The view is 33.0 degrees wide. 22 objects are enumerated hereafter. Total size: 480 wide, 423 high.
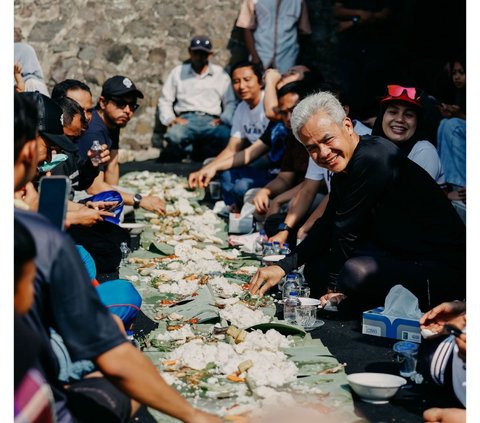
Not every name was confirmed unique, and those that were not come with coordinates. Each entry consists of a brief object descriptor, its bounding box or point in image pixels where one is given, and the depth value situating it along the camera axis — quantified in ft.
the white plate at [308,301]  16.50
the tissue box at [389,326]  14.89
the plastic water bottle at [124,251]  21.20
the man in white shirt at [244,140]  27.04
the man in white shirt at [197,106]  38.04
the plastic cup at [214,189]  29.60
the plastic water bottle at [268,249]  20.95
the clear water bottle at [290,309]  16.16
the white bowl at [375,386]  12.21
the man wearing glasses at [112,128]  23.56
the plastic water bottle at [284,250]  20.86
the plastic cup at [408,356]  13.17
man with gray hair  15.51
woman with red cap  18.67
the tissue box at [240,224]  24.41
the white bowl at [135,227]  22.53
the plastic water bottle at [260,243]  21.83
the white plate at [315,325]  15.76
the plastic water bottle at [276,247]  20.89
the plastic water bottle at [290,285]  17.38
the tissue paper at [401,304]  15.20
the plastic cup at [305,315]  15.80
